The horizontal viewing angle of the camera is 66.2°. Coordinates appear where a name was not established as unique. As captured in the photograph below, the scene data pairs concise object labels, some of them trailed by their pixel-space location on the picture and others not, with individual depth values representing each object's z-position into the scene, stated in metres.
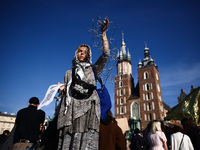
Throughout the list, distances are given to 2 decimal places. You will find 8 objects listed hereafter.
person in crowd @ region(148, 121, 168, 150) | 3.51
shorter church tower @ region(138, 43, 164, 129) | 36.53
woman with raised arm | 1.49
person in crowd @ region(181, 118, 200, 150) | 3.26
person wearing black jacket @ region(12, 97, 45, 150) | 2.52
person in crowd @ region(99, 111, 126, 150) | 1.70
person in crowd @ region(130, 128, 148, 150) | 4.92
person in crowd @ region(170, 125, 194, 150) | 3.06
